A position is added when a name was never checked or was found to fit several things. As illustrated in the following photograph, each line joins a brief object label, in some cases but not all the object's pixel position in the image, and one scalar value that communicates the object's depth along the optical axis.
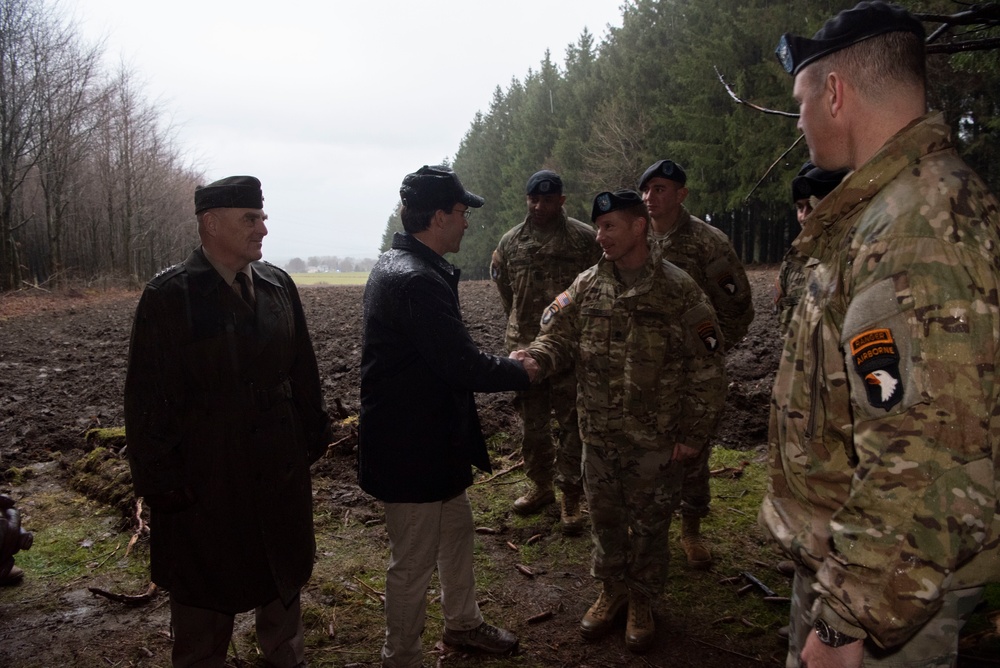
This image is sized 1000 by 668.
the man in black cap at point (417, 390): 3.12
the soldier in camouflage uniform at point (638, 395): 3.60
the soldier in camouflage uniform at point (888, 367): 1.40
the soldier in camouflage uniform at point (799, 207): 3.82
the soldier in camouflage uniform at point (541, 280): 5.49
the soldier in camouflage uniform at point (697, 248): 4.95
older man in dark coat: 2.89
